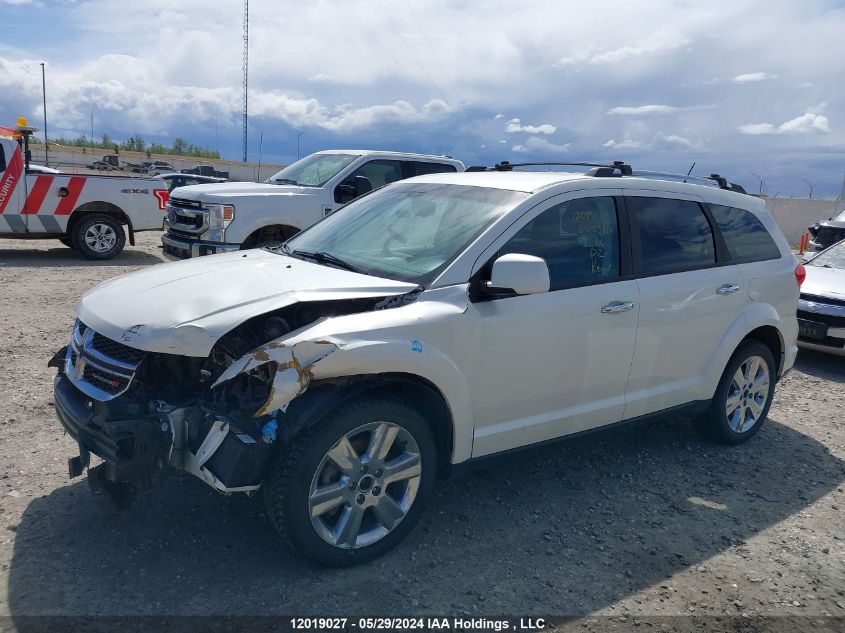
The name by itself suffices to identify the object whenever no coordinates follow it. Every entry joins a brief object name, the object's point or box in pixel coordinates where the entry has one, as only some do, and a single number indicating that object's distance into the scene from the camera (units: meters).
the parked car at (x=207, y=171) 40.50
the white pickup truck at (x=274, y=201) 9.00
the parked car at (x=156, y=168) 38.17
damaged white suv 3.11
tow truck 11.99
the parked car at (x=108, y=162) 35.78
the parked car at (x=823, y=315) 7.43
